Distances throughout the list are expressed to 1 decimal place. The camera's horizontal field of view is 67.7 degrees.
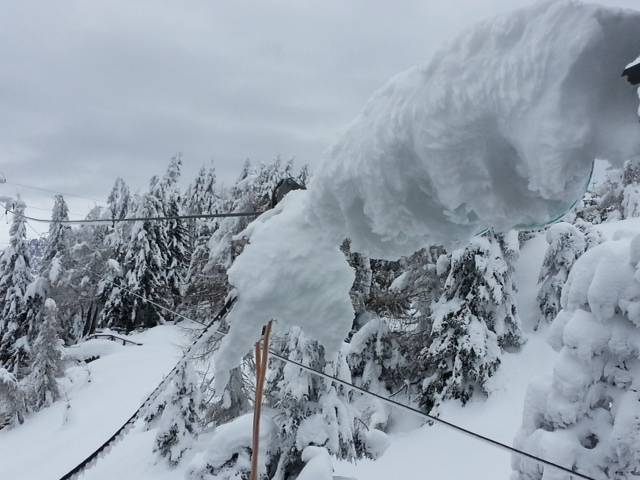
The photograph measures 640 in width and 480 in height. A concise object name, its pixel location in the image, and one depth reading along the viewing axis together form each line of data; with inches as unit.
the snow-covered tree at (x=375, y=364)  464.8
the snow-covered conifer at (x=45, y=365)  739.4
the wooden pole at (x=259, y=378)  76.0
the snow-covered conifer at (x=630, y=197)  509.0
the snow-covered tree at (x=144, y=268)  1038.4
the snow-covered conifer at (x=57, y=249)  905.5
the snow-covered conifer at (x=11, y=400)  709.3
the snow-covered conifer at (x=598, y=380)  115.0
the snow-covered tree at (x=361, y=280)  402.9
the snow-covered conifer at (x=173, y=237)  1057.5
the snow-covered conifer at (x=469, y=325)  436.1
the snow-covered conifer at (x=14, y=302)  885.2
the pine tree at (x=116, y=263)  1051.9
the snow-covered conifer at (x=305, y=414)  249.1
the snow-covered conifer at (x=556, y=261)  455.8
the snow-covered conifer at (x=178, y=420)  438.6
